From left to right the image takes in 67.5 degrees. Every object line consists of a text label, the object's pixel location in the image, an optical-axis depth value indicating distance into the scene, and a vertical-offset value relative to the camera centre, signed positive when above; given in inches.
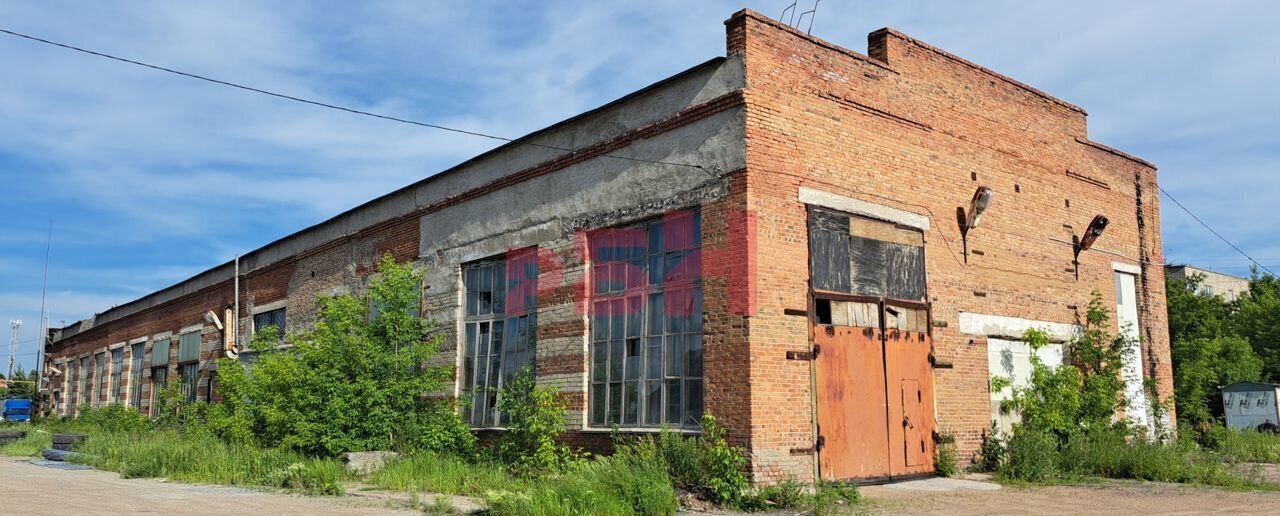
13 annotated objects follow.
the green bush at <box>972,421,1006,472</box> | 561.3 -34.5
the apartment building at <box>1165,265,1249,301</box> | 2819.9 +336.4
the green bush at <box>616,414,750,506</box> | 436.8 -30.0
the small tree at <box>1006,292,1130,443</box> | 594.5 +4.3
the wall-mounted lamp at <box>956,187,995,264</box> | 580.4 +111.1
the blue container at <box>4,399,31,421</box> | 1927.9 -28.7
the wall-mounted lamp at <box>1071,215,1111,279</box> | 660.1 +109.9
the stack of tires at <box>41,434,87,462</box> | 784.9 -44.2
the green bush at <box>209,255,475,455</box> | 606.9 +6.6
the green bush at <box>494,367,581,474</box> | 541.0 -19.2
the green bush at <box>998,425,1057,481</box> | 535.8 -34.8
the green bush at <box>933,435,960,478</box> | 531.2 -34.9
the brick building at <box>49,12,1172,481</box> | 476.7 +84.7
